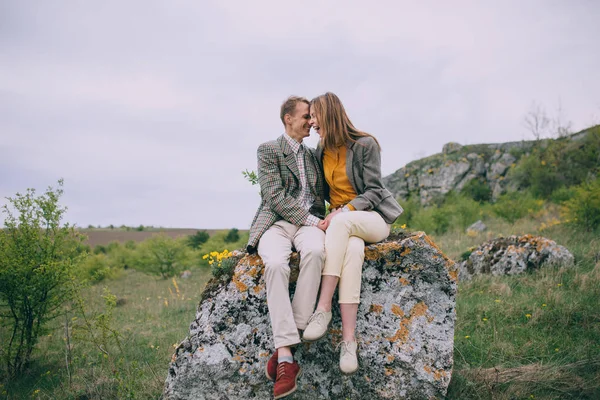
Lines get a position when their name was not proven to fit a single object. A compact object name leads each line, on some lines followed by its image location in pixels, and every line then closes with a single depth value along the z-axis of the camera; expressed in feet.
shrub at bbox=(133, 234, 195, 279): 60.13
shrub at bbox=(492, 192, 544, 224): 52.60
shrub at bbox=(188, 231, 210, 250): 86.53
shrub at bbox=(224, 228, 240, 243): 81.96
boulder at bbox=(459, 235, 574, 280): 23.68
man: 10.54
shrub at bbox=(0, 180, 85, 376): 19.40
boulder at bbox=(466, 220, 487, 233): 48.97
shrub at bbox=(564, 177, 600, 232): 35.19
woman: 10.89
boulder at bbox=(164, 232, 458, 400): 11.19
